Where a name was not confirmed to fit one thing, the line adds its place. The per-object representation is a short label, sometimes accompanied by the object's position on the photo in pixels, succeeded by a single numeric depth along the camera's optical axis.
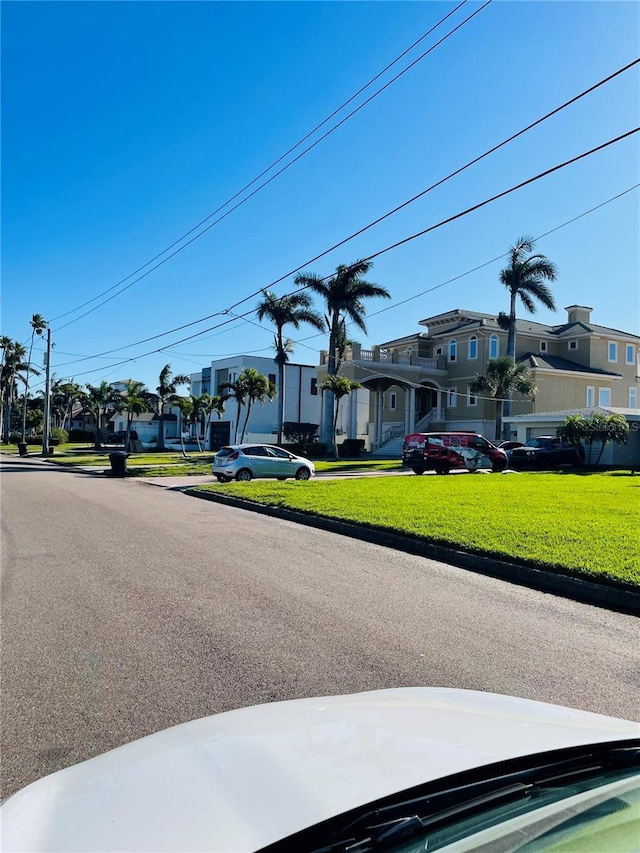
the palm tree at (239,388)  39.53
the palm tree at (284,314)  40.56
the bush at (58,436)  68.06
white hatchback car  22.98
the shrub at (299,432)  49.80
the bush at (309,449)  39.97
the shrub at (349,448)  40.44
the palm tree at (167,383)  68.75
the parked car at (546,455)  29.83
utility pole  43.47
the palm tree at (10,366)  79.25
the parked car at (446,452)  27.09
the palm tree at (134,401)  50.97
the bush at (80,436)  80.56
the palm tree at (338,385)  36.72
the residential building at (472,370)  43.34
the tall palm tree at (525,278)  40.72
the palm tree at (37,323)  50.97
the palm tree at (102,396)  67.94
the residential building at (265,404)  55.53
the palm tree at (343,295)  38.75
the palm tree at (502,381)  38.34
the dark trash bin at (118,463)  26.94
